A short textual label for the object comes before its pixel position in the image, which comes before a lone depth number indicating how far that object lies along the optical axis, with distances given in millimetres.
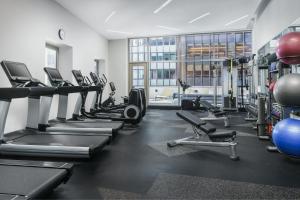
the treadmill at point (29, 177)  1611
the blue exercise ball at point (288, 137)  2664
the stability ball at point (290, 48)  2896
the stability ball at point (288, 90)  2740
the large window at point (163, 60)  9820
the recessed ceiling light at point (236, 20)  7159
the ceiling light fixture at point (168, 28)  8027
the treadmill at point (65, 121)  4047
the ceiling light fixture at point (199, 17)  6801
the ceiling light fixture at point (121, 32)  8502
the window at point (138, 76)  9938
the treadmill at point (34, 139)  2807
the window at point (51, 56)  6241
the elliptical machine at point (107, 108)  5739
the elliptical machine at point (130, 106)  5316
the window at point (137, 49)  9938
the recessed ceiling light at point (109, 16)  6455
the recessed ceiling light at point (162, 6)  5816
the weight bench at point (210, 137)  3205
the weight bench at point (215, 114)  5503
